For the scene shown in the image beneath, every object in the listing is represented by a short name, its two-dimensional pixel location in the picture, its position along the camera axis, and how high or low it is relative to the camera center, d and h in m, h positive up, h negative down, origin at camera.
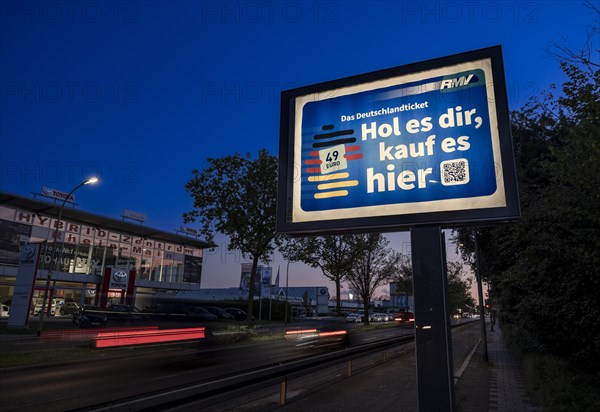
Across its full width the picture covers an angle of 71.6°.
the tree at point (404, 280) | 64.28 +3.99
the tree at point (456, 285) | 73.00 +4.12
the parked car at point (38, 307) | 50.81 -1.10
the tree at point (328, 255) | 43.94 +5.19
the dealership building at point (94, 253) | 55.06 +7.89
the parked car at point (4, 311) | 45.33 -1.47
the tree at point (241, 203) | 32.47 +7.64
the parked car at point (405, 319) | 53.87 -1.74
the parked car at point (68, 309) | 53.96 -1.25
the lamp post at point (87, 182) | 24.11 +6.66
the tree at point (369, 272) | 49.72 +3.94
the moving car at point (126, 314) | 22.77 -0.81
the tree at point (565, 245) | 7.40 +1.42
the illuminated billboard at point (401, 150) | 5.27 +2.07
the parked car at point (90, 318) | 31.56 -1.38
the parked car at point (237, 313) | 50.69 -1.26
